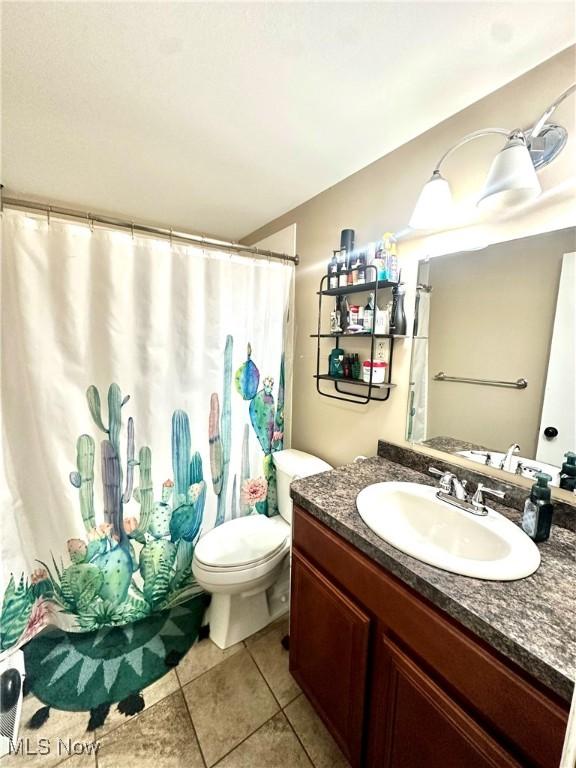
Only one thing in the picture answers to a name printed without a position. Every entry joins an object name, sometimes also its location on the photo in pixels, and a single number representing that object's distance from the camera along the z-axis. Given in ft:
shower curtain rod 3.75
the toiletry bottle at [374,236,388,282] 4.09
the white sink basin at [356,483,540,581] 2.30
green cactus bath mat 3.85
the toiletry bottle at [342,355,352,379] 4.88
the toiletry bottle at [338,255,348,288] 4.65
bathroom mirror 3.02
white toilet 4.28
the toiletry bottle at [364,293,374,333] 4.35
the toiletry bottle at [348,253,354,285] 4.53
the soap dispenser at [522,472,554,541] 2.61
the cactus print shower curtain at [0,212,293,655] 3.97
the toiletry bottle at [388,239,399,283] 4.10
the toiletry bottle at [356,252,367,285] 4.36
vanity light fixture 2.65
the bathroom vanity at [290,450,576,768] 1.74
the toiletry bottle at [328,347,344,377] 5.00
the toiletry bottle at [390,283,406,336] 4.18
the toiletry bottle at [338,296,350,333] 4.78
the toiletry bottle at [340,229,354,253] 4.69
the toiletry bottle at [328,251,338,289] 4.80
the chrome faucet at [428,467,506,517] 3.07
